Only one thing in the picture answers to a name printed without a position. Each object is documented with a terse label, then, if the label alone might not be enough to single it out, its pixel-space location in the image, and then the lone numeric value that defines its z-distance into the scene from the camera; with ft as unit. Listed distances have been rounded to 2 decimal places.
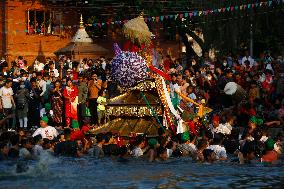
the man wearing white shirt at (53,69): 101.65
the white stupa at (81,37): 112.68
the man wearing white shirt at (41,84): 93.48
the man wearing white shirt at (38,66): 105.27
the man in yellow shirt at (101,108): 89.17
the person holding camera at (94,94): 91.20
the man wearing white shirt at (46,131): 71.79
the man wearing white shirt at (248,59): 101.15
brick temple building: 132.67
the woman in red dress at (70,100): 89.66
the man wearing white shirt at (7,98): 88.74
